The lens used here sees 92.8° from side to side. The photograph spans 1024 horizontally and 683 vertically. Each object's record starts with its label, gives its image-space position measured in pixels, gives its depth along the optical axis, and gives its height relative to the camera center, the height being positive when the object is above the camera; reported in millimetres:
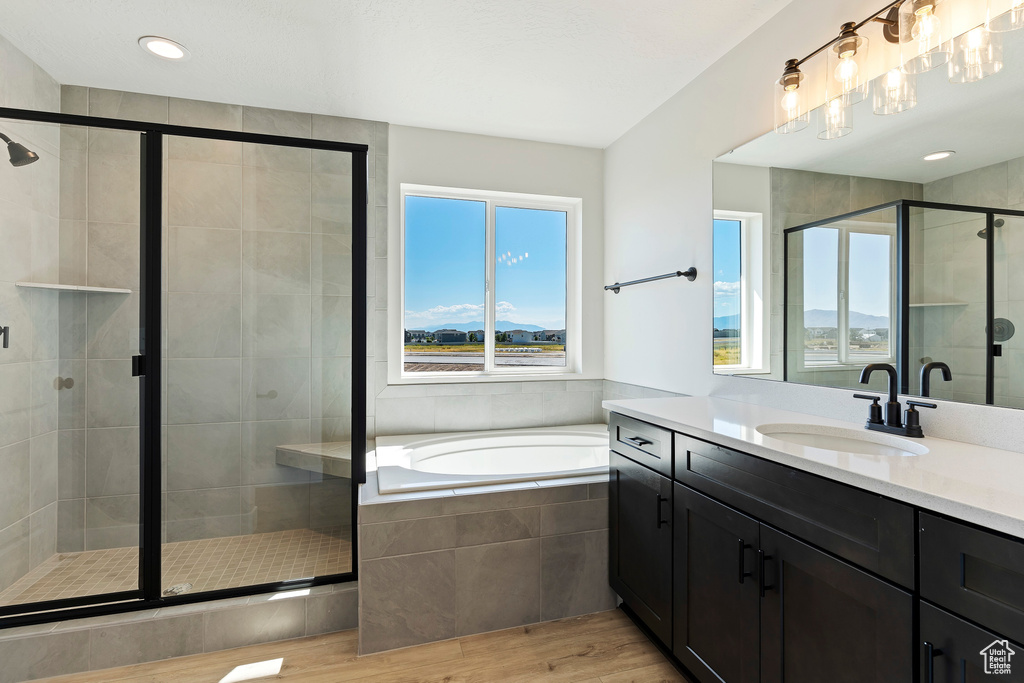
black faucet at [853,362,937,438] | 1343 -216
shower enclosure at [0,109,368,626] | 1805 -99
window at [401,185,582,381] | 3096 +370
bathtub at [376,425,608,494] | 2660 -647
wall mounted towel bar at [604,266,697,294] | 2346 +322
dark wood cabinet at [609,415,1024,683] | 830 -534
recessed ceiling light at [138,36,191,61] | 2055 +1259
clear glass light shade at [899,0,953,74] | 1319 +853
